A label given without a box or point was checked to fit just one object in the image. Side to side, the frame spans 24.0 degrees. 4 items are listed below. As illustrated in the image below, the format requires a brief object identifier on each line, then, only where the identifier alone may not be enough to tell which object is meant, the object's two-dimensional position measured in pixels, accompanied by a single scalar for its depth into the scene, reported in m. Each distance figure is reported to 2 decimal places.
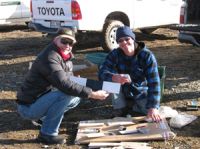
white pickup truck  9.83
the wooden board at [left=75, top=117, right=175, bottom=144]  5.14
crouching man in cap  4.88
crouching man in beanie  5.26
